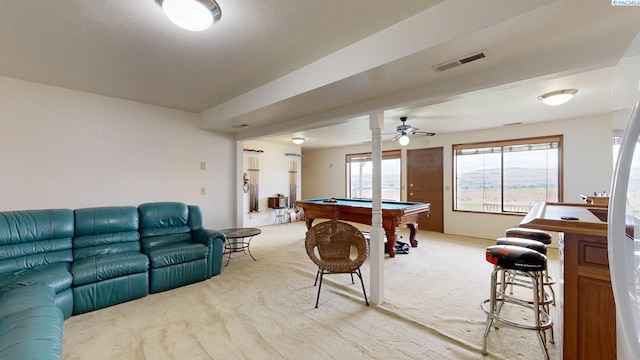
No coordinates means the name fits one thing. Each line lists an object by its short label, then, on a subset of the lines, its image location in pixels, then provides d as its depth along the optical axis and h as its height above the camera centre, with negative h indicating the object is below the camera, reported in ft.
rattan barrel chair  9.70 -2.33
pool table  13.60 -1.89
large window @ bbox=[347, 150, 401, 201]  23.86 +0.51
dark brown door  20.74 -0.14
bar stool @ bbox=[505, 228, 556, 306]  8.43 -1.80
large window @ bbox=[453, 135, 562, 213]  16.51 +0.44
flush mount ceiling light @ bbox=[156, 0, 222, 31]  4.95 +3.28
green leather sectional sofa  5.53 -2.72
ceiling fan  15.21 +2.89
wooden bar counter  4.77 -2.10
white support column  8.98 -1.55
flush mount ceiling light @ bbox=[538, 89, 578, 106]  10.41 +3.39
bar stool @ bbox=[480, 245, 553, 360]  5.93 -1.97
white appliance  2.70 -0.59
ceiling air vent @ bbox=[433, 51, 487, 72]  6.06 +2.88
